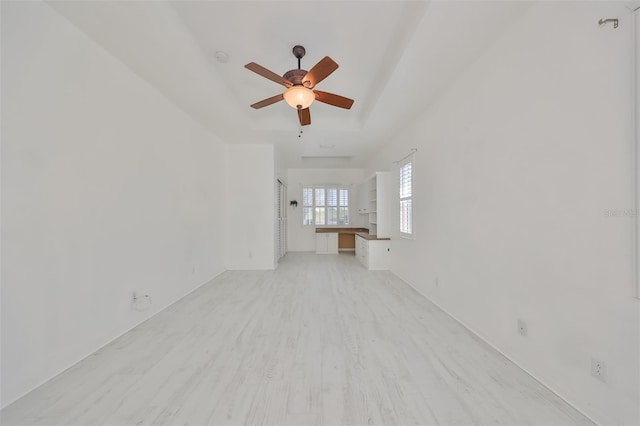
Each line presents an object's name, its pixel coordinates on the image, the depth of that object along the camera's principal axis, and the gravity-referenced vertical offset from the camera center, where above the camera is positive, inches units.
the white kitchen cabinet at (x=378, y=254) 194.7 -33.0
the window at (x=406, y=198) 150.6 +10.9
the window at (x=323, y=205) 297.9 +12.1
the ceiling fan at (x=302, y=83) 79.3 +49.0
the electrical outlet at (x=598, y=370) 51.2 -34.7
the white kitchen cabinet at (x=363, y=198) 235.3 +17.8
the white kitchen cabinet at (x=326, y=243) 277.1 -34.6
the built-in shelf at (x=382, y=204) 194.2 +8.7
